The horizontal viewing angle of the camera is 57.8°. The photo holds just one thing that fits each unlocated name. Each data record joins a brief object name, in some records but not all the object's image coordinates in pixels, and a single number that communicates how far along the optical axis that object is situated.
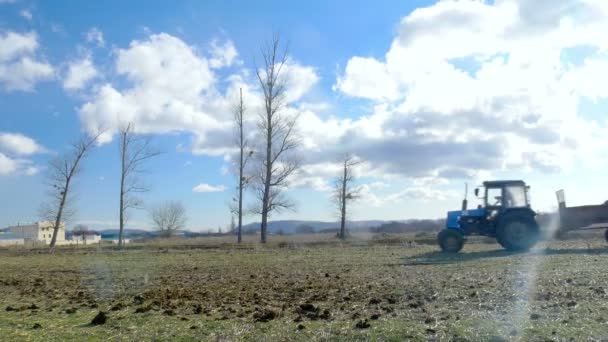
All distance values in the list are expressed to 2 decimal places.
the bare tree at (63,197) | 51.84
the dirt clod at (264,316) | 9.30
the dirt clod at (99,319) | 9.48
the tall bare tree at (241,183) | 48.97
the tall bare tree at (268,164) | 46.75
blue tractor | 24.86
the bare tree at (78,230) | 117.43
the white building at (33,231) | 127.62
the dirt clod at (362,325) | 8.37
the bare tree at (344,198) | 62.66
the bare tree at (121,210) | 51.12
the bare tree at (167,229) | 115.12
